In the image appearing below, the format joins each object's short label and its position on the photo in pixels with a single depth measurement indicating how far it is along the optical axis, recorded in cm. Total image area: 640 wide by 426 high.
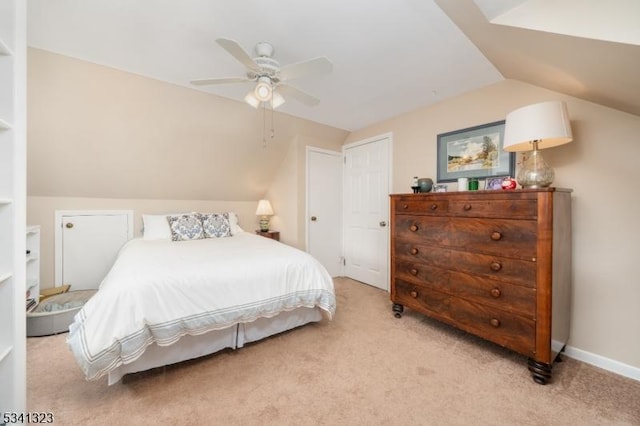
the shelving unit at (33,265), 236
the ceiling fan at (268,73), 156
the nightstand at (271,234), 387
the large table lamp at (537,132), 160
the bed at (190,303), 139
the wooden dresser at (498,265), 159
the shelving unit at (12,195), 112
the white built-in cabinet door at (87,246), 289
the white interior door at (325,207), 369
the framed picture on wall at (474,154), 227
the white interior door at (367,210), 333
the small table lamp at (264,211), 400
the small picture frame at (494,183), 212
